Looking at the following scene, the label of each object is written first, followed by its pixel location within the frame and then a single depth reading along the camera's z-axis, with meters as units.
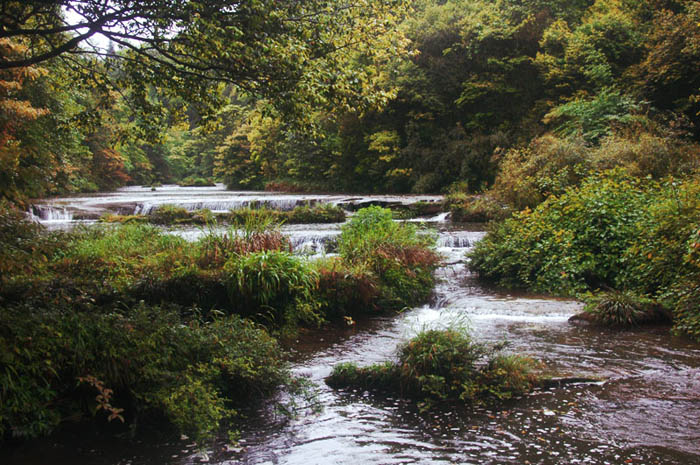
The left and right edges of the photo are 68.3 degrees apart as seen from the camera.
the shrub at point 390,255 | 8.88
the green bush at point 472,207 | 15.35
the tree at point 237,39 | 5.10
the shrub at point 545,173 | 12.05
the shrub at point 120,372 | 4.15
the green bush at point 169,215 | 16.95
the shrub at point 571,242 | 9.05
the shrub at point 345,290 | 8.02
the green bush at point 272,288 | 7.25
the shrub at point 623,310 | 7.36
